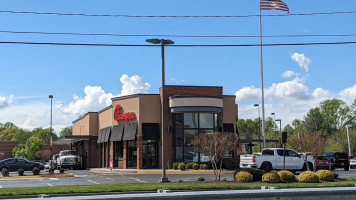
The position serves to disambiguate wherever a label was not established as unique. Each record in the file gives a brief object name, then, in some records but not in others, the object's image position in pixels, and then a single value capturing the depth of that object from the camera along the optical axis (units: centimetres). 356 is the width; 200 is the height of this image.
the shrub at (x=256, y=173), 2445
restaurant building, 4050
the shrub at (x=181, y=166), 3794
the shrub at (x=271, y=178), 2366
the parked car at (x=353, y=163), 4999
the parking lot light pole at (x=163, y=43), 2559
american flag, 3556
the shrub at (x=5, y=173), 3484
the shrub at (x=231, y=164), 3788
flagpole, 3931
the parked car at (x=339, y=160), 4203
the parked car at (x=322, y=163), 3880
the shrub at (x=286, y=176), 2414
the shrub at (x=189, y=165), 3837
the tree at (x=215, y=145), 2612
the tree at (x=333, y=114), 12640
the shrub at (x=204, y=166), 3831
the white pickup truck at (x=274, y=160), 3145
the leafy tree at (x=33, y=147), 10731
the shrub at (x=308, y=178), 2380
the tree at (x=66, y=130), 18702
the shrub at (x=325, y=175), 2494
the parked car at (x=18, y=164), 4425
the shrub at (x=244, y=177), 2394
